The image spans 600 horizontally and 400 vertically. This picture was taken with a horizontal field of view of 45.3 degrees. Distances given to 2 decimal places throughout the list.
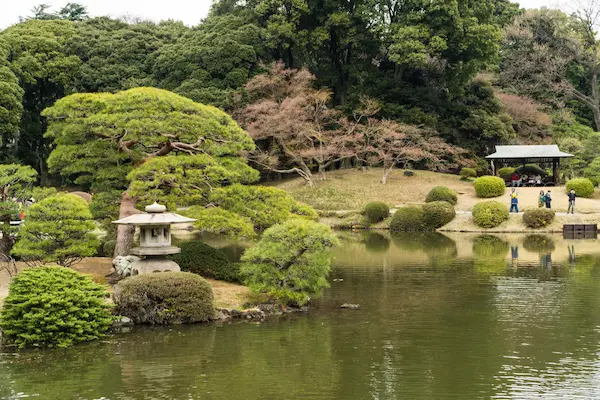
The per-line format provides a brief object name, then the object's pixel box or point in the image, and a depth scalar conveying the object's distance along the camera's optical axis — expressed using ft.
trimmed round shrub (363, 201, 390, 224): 121.19
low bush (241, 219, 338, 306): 54.24
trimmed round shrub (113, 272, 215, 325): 50.11
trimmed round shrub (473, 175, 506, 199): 125.49
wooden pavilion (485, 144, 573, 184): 136.56
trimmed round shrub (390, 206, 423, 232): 116.98
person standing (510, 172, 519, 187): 136.15
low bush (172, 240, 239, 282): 63.31
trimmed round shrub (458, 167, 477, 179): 142.31
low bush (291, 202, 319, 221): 65.36
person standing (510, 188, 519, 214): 115.68
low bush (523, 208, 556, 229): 109.29
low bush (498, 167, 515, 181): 142.31
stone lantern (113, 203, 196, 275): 56.65
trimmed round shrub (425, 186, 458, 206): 123.24
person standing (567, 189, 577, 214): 112.06
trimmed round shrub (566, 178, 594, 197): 120.37
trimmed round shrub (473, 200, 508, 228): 112.47
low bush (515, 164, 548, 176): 140.97
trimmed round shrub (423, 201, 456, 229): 115.96
